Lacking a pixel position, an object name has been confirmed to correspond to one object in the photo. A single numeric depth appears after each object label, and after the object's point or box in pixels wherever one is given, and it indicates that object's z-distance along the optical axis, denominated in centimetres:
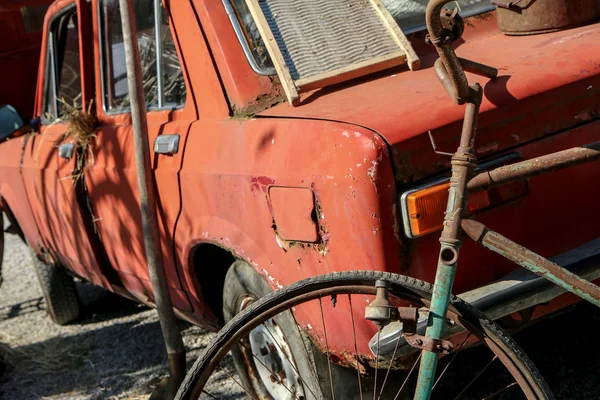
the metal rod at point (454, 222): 217
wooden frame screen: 311
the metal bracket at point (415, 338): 219
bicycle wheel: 220
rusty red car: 250
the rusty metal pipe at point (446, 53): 211
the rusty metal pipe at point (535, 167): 221
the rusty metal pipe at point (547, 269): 215
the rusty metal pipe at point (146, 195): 357
